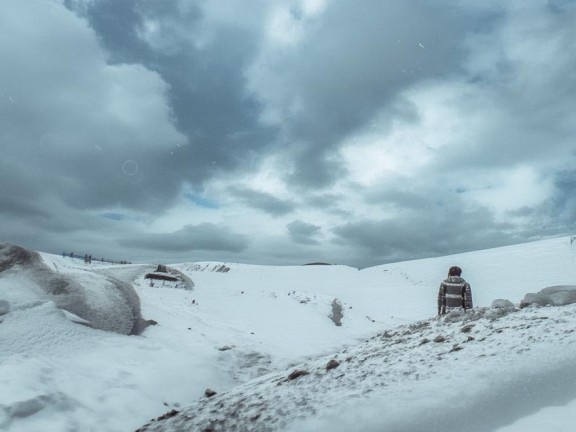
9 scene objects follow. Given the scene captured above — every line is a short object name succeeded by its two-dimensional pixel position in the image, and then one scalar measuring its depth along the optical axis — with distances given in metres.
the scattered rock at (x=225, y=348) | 6.91
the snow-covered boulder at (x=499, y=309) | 5.59
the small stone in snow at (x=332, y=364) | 4.62
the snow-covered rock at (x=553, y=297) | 5.84
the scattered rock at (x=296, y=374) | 4.47
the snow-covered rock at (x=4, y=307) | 5.72
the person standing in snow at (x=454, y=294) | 7.58
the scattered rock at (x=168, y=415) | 4.16
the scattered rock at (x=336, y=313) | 11.95
